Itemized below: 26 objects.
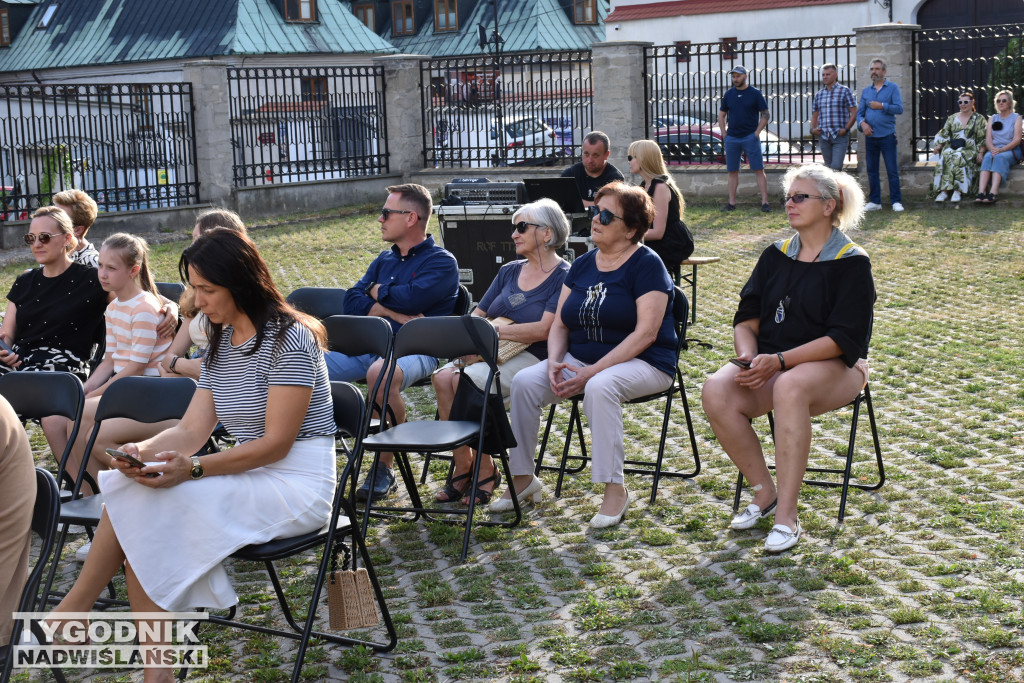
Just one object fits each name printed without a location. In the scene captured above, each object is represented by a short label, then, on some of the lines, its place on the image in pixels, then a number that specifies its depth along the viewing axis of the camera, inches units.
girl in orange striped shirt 249.4
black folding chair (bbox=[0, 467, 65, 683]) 156.2
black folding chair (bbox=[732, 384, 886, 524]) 225.0
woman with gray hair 253.4
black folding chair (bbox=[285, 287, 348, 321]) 288.0
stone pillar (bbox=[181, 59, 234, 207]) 764.6
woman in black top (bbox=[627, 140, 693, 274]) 364.2
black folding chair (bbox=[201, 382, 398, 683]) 165.5
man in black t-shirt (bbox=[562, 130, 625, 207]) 395.9
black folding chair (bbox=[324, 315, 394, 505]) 239.3
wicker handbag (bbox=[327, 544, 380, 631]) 171.9
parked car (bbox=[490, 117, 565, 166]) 832.9
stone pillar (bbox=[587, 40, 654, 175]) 780.6
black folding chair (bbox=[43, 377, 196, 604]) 201.6
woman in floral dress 663.8
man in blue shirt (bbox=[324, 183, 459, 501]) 275.6
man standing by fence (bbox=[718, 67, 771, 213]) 703.1
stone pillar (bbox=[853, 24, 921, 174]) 708.7
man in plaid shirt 696.4
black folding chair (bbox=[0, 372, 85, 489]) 203.5
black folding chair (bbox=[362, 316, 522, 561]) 216.7
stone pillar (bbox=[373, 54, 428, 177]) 856.3
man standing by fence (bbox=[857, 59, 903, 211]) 669.9
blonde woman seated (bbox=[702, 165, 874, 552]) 215.8
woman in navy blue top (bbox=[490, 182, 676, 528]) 239.1
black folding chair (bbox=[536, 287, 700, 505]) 245.3
